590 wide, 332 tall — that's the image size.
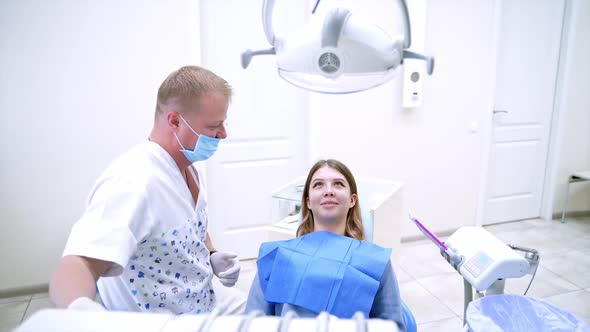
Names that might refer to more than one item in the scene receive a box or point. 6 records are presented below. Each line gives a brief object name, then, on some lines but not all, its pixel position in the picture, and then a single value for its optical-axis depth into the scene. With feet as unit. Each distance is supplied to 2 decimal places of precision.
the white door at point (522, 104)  10.46
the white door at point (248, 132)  8.30
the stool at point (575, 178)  11.09
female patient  3.83
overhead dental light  2.60
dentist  2.91
